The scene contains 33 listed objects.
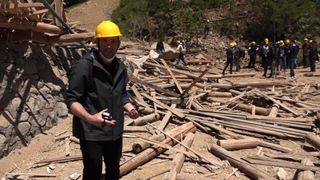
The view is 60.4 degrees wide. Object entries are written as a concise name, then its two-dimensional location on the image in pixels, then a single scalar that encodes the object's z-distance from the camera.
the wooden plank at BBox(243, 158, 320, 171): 3.84
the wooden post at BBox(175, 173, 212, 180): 3.47
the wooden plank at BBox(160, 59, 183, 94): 6.40
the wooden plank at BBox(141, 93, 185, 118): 5.39
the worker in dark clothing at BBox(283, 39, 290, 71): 12.08
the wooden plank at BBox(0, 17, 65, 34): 4.41
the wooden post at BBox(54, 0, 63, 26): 5.46
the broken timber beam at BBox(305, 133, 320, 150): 4.57
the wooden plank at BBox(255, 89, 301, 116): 6.16
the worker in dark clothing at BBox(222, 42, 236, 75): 11.91
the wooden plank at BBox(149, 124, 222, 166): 4.05
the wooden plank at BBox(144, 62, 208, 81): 7.85
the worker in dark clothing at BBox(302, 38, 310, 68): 13.02
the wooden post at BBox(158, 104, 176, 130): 4.92
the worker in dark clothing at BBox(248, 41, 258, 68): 13.98
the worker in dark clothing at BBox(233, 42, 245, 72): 12.94
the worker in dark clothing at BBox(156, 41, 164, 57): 12.90
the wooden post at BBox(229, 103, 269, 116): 6.12
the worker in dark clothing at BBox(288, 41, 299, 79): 11.03
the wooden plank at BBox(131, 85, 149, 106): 5.81
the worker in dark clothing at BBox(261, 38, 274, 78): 11.48
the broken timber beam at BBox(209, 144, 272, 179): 3.65
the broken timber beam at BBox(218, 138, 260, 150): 4.48
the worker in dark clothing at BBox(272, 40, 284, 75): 11.55
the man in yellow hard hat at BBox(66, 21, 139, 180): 2.31
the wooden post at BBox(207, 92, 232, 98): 7.15
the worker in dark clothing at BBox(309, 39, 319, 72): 12.12
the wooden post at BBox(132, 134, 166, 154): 4.12
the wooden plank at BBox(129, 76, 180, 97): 6.32
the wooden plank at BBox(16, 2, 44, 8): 4.08
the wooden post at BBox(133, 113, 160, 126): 5.10
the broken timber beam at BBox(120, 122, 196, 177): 3.76
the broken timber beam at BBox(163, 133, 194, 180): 3.57
